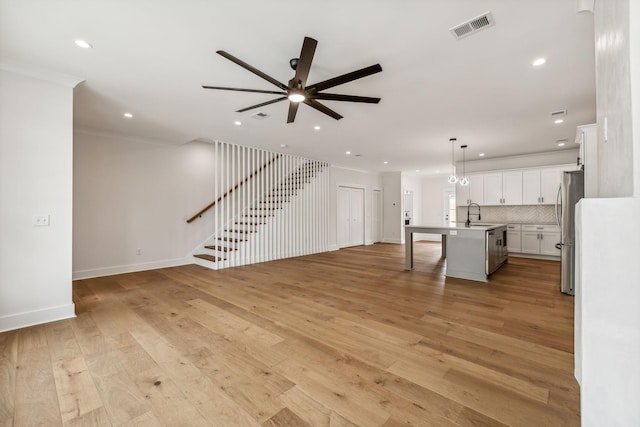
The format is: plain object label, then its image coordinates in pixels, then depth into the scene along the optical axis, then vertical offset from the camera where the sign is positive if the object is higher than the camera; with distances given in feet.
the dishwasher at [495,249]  14.71 -2.25
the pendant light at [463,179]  20.22 +2.67
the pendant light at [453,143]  18.30 +5.08
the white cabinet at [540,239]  20.58 -2.03
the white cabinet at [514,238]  22.07 -2.05
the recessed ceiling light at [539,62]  8.87 +5.09
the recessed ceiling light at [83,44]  8.02 +5.19
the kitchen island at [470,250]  14.49 -2.08
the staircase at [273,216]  19.99 -0.22
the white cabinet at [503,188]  22.31 +2.19
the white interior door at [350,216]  28.78 -0.27
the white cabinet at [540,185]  20.88 +2.23
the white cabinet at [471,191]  24.02 +2.03
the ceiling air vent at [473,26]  6.99 +5.10
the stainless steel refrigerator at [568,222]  12.42 -0.43
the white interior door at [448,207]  34.71 +0.86
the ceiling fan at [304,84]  7.35 +4.13
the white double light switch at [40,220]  9.50 -0.23
